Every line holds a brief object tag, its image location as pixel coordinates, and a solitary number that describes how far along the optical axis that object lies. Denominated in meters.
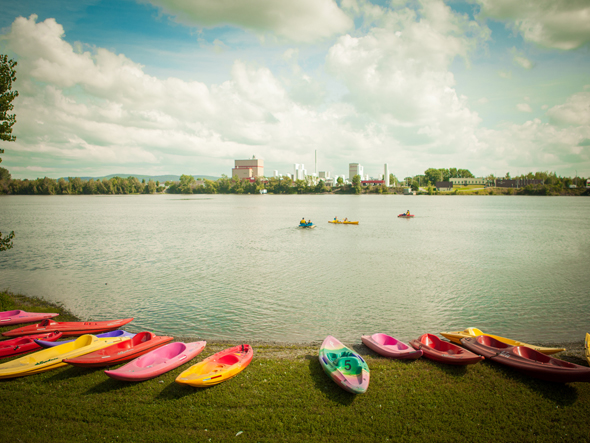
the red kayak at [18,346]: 9.22
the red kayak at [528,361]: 7.66
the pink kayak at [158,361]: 7.94
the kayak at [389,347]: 9.31
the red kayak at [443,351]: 8.61
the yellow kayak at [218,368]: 7.78
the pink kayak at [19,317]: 11.90
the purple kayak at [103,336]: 9.55
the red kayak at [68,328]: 10.97
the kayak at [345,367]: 7.68
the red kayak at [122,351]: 8.57
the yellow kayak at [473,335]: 9.35
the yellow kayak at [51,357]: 8.25
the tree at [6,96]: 12.52
